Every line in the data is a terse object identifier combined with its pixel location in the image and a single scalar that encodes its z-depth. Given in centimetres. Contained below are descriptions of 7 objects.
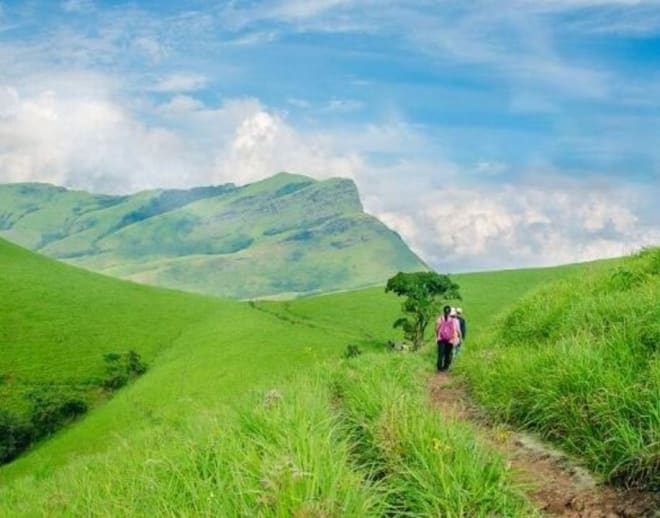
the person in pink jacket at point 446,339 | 2419
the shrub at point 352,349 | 9775
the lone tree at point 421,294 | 9381
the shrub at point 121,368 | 11175
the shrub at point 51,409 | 9394
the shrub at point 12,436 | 8794
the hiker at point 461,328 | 2538
